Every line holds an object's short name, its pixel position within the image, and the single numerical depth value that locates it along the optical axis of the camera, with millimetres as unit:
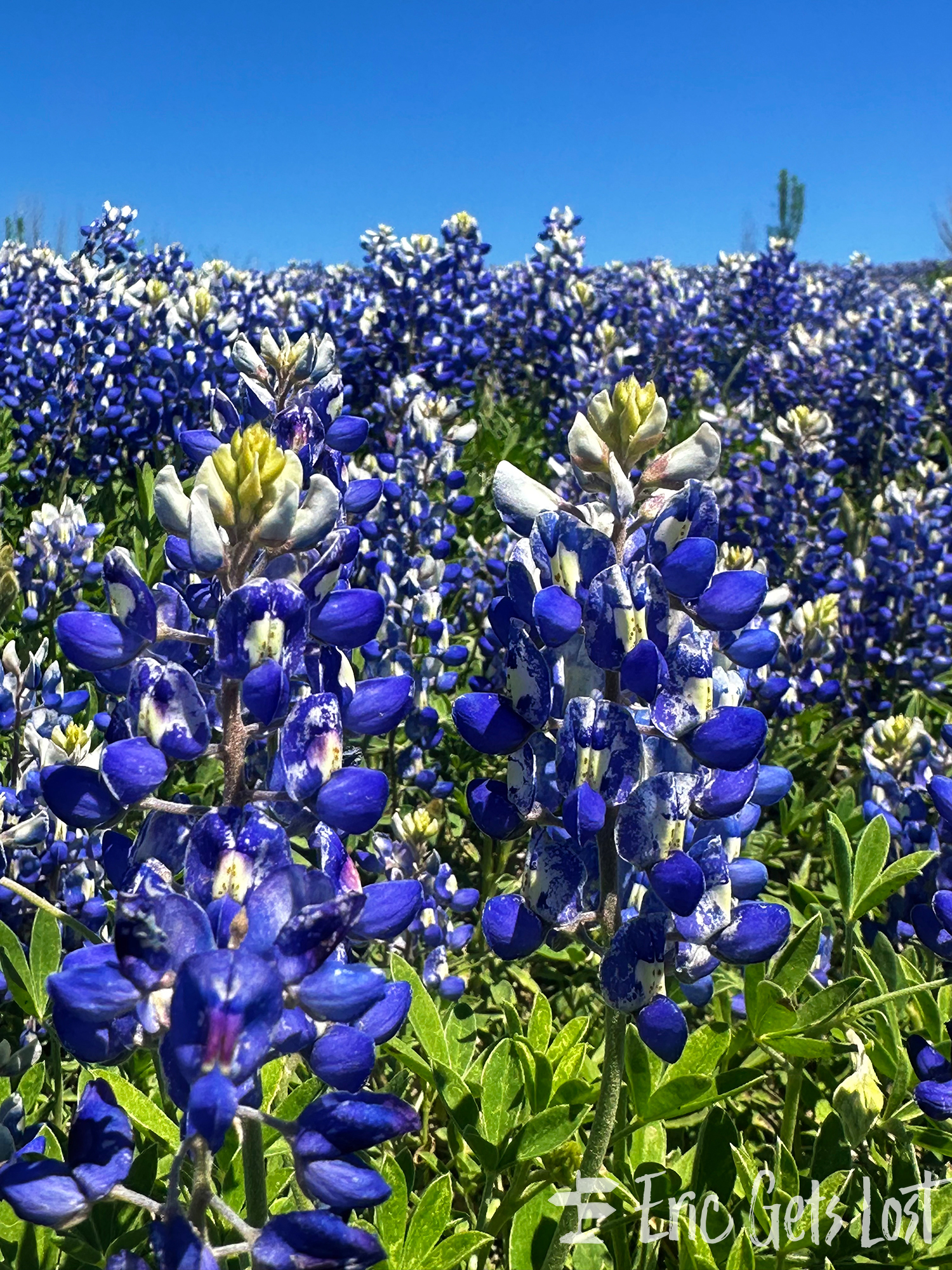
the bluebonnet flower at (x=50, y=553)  406
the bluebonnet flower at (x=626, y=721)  158
